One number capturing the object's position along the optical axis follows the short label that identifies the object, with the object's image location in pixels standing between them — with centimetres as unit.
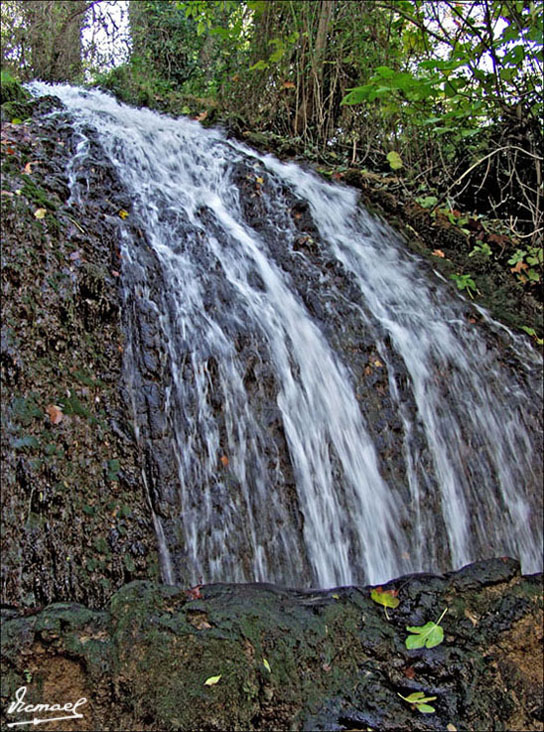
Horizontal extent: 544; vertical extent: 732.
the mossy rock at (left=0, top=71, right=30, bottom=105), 533
